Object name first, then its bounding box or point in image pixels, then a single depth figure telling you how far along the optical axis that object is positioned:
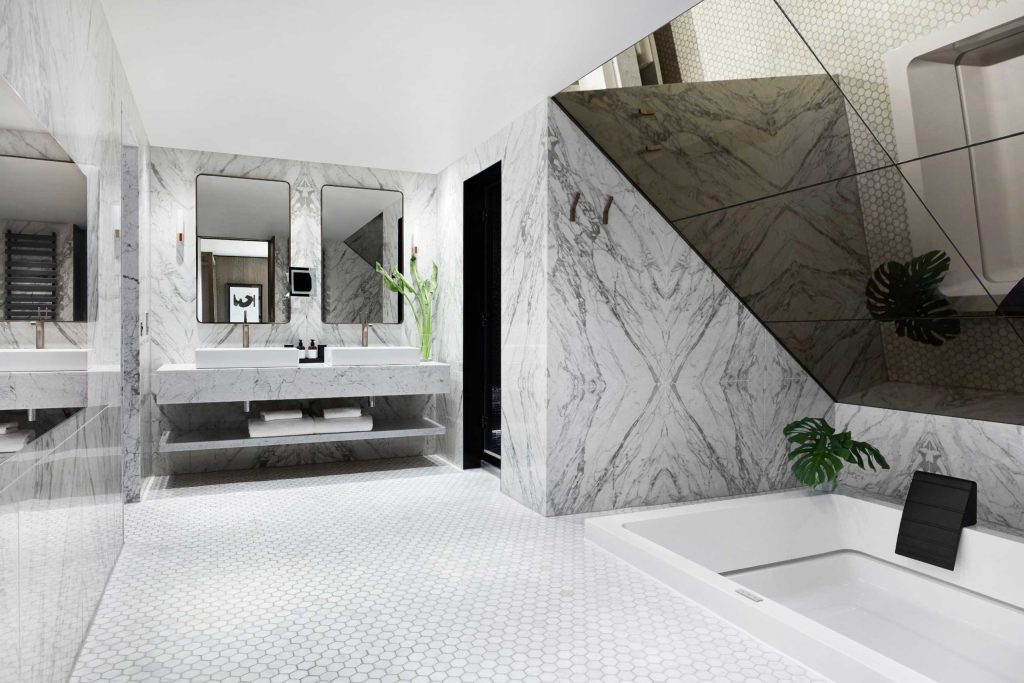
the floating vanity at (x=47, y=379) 1.36
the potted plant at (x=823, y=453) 3.26
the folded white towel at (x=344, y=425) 4.38
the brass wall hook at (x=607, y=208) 3.58
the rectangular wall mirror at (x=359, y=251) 4.87
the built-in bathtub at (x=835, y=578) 2.44
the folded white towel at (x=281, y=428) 4.24
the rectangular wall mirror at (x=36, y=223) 1.40
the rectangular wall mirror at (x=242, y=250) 4.53
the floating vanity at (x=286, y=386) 3.96
